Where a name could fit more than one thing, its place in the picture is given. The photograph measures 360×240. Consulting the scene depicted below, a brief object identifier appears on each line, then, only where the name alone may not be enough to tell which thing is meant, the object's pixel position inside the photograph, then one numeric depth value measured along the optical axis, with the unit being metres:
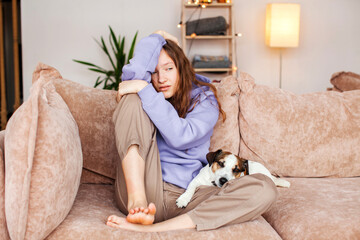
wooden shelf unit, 4.11
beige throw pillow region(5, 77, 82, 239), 1.13
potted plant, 4.17
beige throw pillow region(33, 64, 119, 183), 1.77
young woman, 1.29
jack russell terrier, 1.54
